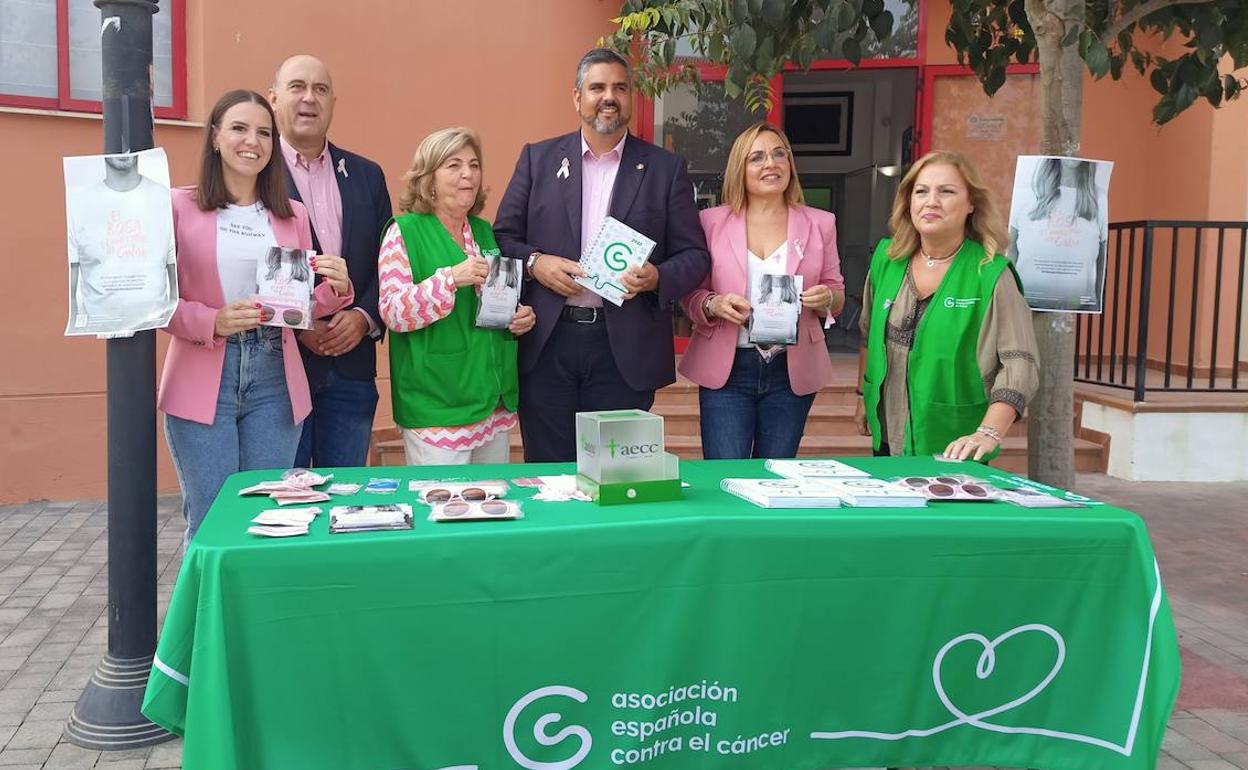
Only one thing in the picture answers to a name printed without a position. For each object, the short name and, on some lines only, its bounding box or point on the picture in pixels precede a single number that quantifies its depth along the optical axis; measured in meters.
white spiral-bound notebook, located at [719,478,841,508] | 2.38
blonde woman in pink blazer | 3.62
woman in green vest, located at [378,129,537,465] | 3.34
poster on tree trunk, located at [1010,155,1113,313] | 3.49
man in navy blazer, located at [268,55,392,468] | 3.56
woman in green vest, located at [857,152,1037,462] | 3.16
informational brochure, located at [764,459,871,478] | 2.78
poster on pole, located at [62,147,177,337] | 2.83
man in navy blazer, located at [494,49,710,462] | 3.62
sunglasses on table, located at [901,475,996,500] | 2.52
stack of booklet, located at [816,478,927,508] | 2.42
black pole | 3.01
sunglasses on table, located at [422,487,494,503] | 2.42
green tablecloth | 2.06
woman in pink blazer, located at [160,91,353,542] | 3.02
